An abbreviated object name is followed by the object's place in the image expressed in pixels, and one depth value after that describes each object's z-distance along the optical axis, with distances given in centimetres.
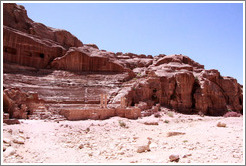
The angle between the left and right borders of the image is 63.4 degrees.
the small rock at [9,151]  882
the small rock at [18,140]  1063
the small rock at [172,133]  1470
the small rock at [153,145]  1146
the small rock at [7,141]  993
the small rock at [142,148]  1078
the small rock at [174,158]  822
